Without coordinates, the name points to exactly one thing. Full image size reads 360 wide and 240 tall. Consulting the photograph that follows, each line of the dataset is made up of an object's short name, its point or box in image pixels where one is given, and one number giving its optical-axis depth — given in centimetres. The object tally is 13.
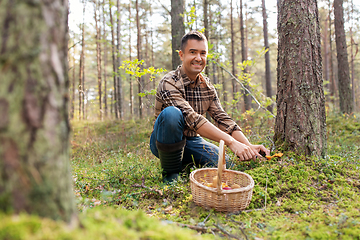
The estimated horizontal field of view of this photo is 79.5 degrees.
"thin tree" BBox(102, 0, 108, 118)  1470
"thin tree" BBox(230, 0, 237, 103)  1435
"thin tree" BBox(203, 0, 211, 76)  783
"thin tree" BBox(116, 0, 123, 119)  1080
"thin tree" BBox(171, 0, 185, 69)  558
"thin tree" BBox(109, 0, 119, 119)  1196
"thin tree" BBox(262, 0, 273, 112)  1199
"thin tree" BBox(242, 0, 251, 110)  1290
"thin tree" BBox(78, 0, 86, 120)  1265
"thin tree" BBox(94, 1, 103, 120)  1306
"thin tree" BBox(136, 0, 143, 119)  1028
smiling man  266
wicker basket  189
